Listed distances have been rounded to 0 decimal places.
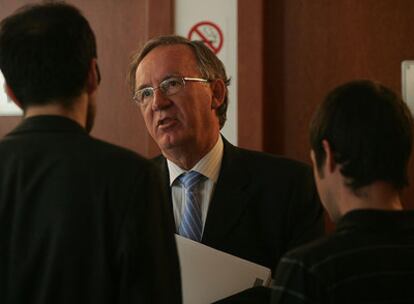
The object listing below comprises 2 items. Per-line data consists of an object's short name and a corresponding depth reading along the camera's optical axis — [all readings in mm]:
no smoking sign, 3894
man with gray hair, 3219
